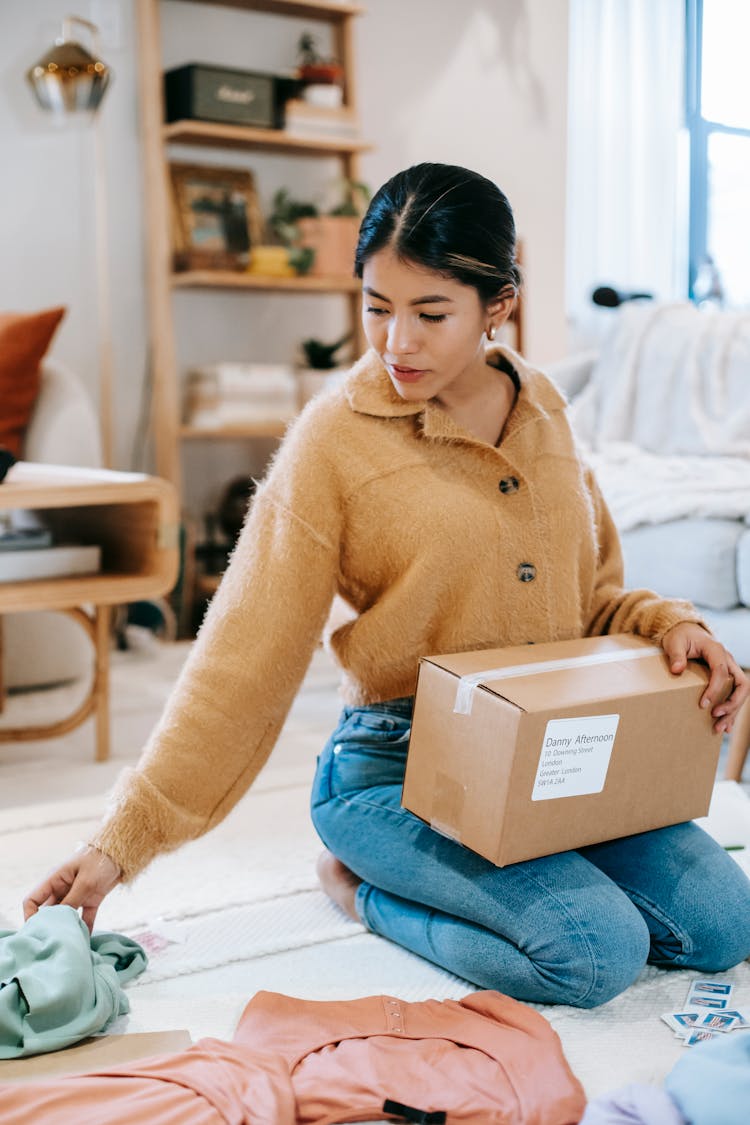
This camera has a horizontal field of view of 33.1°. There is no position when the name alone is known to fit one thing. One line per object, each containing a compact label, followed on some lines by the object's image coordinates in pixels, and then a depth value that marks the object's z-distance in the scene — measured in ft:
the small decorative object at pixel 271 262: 10.80
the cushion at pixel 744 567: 6.99
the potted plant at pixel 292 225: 10.99
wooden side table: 6.72
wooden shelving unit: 10.45
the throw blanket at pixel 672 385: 8.96
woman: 4.20
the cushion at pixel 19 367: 8.61
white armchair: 8.64
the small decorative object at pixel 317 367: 11.22
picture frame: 10.68
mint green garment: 3.86
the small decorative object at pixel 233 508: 11.36
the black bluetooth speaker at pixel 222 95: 10.34
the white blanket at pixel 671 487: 7.33
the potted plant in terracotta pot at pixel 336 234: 11.16
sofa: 7.16
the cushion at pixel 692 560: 7.13
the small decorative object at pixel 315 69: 11.03
